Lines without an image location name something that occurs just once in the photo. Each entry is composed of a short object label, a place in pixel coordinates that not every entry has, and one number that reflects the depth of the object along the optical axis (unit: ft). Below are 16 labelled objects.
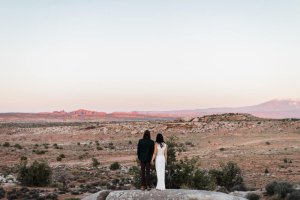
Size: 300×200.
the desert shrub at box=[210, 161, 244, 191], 88.33
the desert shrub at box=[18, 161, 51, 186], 88.63
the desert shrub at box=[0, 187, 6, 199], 74.85
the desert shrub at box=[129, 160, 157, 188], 64.08
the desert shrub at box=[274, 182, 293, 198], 70.95
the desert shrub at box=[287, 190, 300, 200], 66.88
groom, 44.16
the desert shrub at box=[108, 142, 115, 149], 196.21
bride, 44.50
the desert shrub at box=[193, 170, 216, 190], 65.31
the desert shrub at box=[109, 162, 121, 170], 120.37
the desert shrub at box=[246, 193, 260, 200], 69.26
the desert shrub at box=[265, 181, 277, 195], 74.23
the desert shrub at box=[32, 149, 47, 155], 166.87
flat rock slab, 41.34
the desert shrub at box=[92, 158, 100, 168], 127.80
